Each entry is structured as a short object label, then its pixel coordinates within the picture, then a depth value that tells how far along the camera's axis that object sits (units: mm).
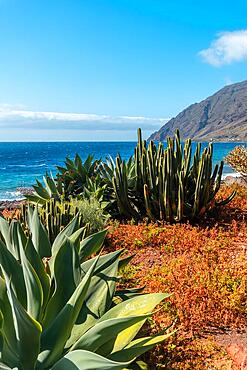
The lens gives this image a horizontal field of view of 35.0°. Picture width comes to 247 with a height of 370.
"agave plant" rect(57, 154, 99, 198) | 9711
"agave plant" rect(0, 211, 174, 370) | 2061
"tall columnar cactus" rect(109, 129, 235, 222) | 7797
